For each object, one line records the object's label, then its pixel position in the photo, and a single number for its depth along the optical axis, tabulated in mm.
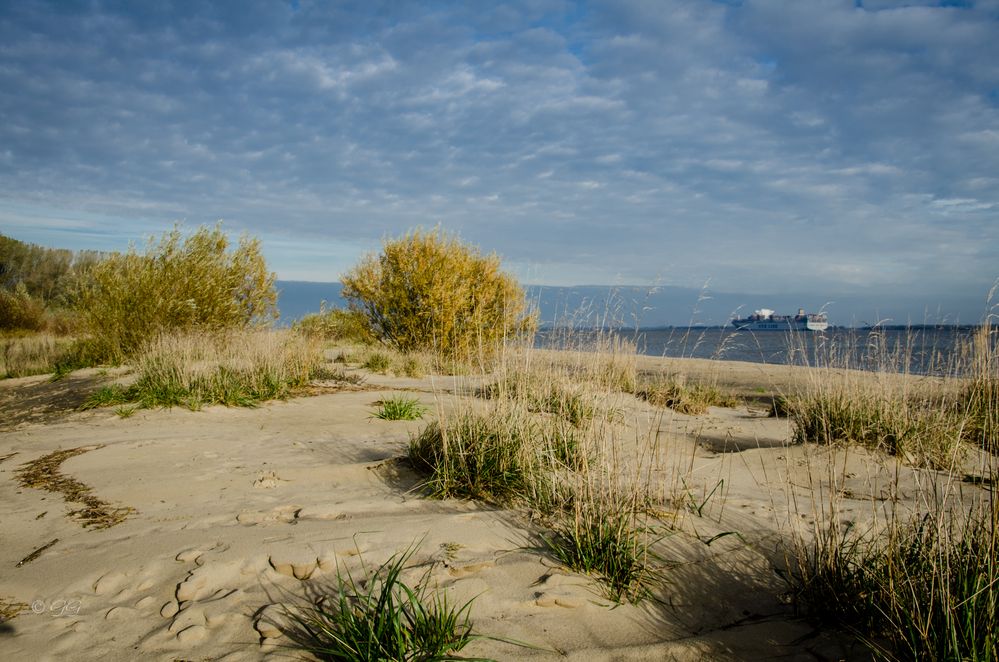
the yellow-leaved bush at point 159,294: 13828
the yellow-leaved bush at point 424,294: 15570
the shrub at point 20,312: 21125
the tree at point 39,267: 28219
